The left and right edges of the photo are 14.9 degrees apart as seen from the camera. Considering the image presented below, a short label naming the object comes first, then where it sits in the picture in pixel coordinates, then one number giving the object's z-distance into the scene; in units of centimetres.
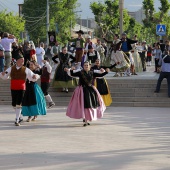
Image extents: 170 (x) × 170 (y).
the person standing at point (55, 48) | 2893
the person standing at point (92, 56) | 2270
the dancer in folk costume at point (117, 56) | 2477
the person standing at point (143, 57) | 3178
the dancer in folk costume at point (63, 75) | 2219
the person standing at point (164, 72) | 2208
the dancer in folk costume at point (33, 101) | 1678
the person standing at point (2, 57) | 2444
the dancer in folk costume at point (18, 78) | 1638
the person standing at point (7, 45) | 2505
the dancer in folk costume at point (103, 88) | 1969
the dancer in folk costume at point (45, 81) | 2042
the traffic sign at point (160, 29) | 3033
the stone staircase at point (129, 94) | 2162
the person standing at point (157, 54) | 2944
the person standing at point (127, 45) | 2523
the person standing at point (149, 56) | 4156
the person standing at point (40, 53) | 2914
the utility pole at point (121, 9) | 2997
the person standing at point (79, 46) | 2541
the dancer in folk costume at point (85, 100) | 1611
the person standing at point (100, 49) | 2812
